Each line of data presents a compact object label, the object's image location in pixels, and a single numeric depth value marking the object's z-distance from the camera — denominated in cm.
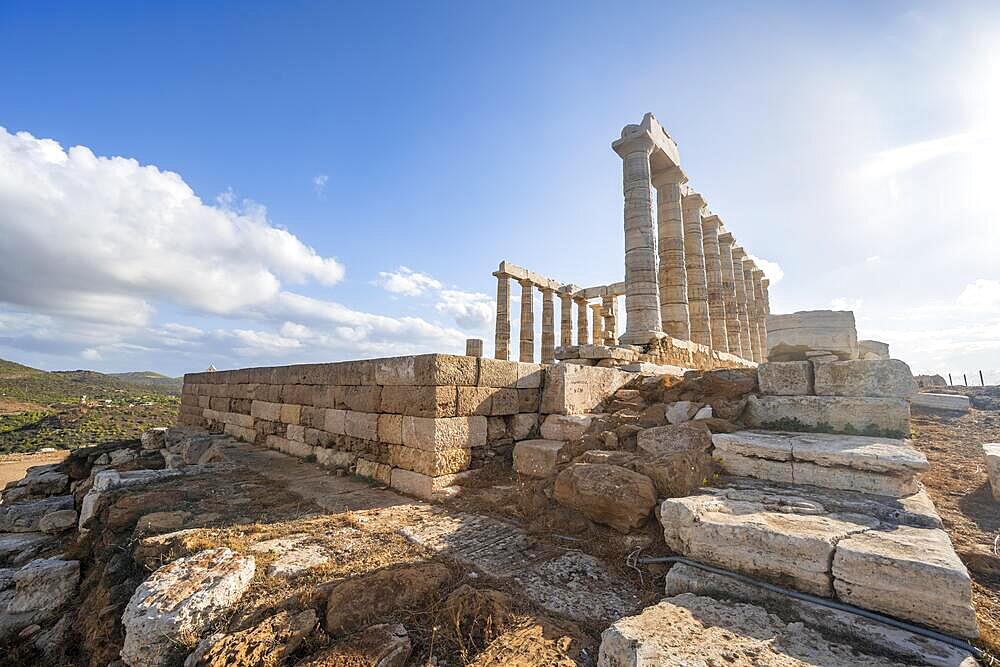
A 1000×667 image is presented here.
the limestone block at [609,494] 331
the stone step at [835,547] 205
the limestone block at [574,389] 577
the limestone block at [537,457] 490
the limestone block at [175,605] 234
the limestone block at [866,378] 416
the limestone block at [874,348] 1194
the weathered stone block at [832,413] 402
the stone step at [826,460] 325
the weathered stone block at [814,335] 552
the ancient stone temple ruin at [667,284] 1118
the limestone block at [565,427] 536
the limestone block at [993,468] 394
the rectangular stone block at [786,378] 467
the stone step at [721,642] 182
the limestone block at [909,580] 200
